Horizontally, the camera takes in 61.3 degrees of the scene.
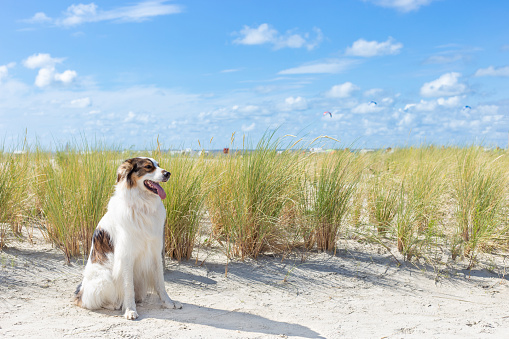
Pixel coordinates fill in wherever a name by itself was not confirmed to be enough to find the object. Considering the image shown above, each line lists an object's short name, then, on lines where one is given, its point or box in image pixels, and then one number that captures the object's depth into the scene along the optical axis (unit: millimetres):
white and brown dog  3309
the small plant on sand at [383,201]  6145
